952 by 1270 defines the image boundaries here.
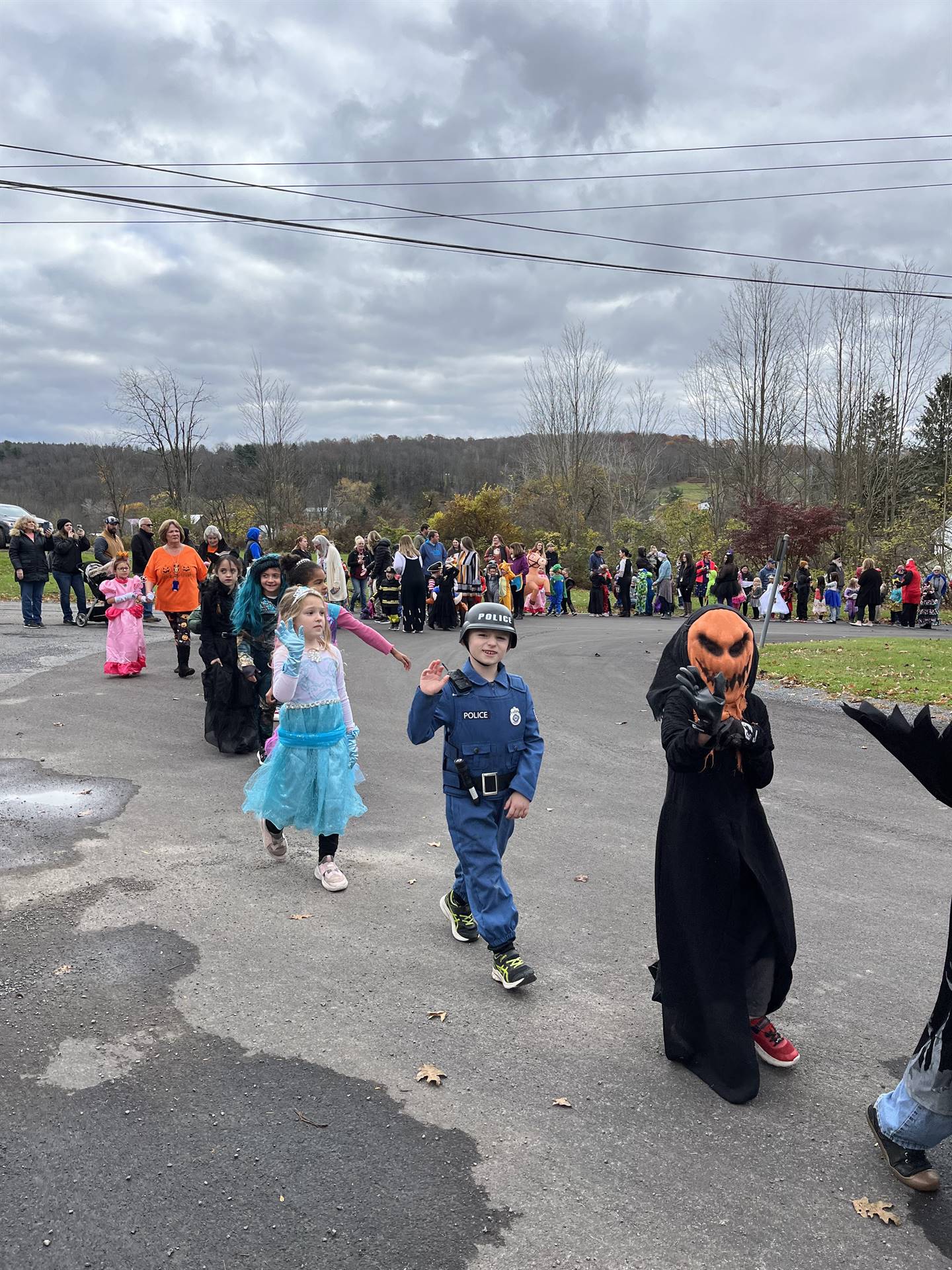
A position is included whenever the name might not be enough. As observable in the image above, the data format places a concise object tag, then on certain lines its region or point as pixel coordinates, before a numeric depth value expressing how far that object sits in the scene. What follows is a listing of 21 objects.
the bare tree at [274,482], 38.19
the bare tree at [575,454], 47.44
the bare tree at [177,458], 35.44
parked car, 37.66
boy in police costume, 4.43
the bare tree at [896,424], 37.25
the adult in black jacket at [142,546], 16.48
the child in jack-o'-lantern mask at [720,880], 3.55
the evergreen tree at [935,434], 40.25
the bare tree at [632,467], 50.41
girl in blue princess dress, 5.75
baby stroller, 17.48
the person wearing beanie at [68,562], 17.31
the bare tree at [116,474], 38.78
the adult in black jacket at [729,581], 23.81
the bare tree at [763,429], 40.56
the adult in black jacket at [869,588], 25.64
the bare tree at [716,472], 44.03
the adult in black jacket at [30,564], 16.80
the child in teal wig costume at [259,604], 7.88
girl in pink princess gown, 12.63
